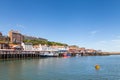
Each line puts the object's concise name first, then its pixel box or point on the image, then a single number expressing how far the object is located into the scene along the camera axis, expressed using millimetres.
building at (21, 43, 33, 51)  56102
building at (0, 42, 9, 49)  46973
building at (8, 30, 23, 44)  66026
